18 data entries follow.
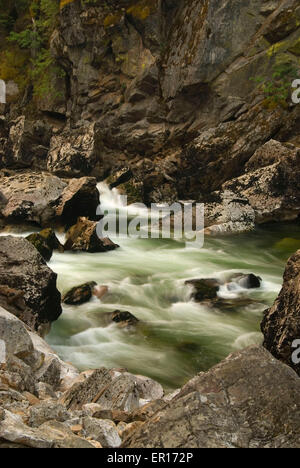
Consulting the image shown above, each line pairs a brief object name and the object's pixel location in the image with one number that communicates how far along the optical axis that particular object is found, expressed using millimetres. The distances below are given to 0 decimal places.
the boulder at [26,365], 3835
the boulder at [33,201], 12438
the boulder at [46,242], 9320
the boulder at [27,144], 19016
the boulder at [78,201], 12531
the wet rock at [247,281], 8641
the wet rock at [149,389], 4541
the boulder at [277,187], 14062
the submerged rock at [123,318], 7036
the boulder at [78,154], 18109
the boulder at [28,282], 6148
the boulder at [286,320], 4246
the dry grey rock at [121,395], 3861
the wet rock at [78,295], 7531
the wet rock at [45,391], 4008
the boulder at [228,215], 13727
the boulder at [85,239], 10727
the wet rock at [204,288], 8133
